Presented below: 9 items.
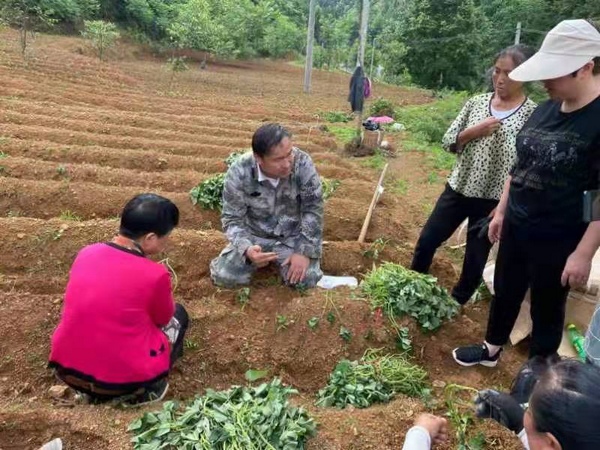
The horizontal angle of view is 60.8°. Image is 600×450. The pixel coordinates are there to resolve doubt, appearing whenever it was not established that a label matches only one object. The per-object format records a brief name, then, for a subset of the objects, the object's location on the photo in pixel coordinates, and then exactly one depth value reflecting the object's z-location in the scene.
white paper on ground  4.03
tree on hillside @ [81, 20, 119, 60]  17.05
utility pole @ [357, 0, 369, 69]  9.86
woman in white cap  2.18
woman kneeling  2.35
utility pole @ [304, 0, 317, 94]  18.23
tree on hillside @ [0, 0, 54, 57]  13.77
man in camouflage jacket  3.58
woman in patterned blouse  2.98
